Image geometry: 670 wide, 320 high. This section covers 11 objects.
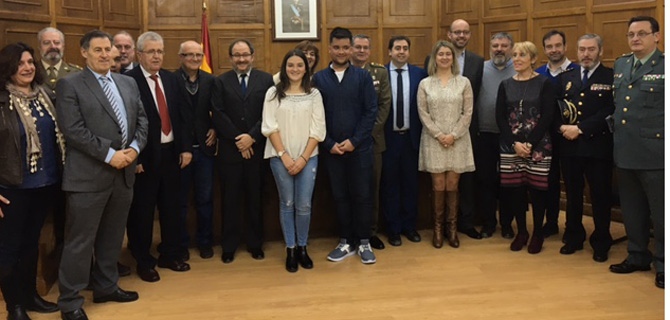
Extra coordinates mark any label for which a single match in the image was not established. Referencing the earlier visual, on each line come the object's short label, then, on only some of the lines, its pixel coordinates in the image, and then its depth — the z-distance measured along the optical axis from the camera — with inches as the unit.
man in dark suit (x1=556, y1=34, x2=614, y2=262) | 161.6
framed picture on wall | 298.5
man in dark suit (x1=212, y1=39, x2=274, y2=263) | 162.6
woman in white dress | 172.2
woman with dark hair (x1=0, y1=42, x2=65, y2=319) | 118.4
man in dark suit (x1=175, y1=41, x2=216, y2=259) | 161.8
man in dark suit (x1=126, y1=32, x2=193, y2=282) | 149.8
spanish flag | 283.7
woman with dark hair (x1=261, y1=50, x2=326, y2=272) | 157.8
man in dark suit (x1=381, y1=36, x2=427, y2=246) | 179.2
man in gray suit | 123.3
